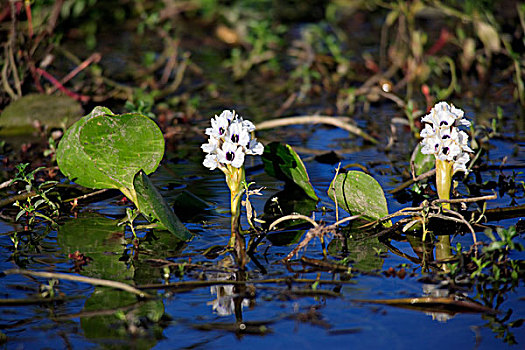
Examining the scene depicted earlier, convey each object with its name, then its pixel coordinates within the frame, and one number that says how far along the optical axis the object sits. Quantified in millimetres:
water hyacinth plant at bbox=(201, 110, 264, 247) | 4348
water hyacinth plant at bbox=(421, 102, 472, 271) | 4523
